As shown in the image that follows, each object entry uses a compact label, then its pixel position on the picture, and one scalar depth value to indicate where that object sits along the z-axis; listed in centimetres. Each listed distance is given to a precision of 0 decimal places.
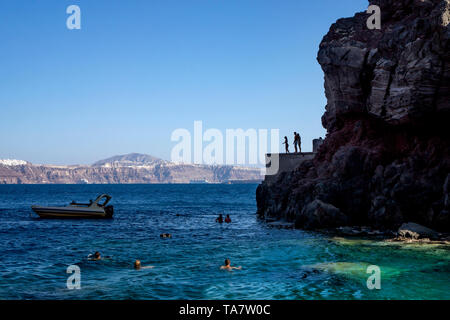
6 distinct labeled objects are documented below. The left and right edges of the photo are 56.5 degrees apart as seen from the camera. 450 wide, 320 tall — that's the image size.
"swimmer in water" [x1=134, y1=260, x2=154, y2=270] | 2322
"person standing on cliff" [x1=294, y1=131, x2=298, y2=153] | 5288
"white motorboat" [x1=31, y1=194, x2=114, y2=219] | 5562
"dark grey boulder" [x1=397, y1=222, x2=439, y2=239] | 3056
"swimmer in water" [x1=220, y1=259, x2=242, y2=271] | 2283
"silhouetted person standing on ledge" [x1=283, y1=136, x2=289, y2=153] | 5456
